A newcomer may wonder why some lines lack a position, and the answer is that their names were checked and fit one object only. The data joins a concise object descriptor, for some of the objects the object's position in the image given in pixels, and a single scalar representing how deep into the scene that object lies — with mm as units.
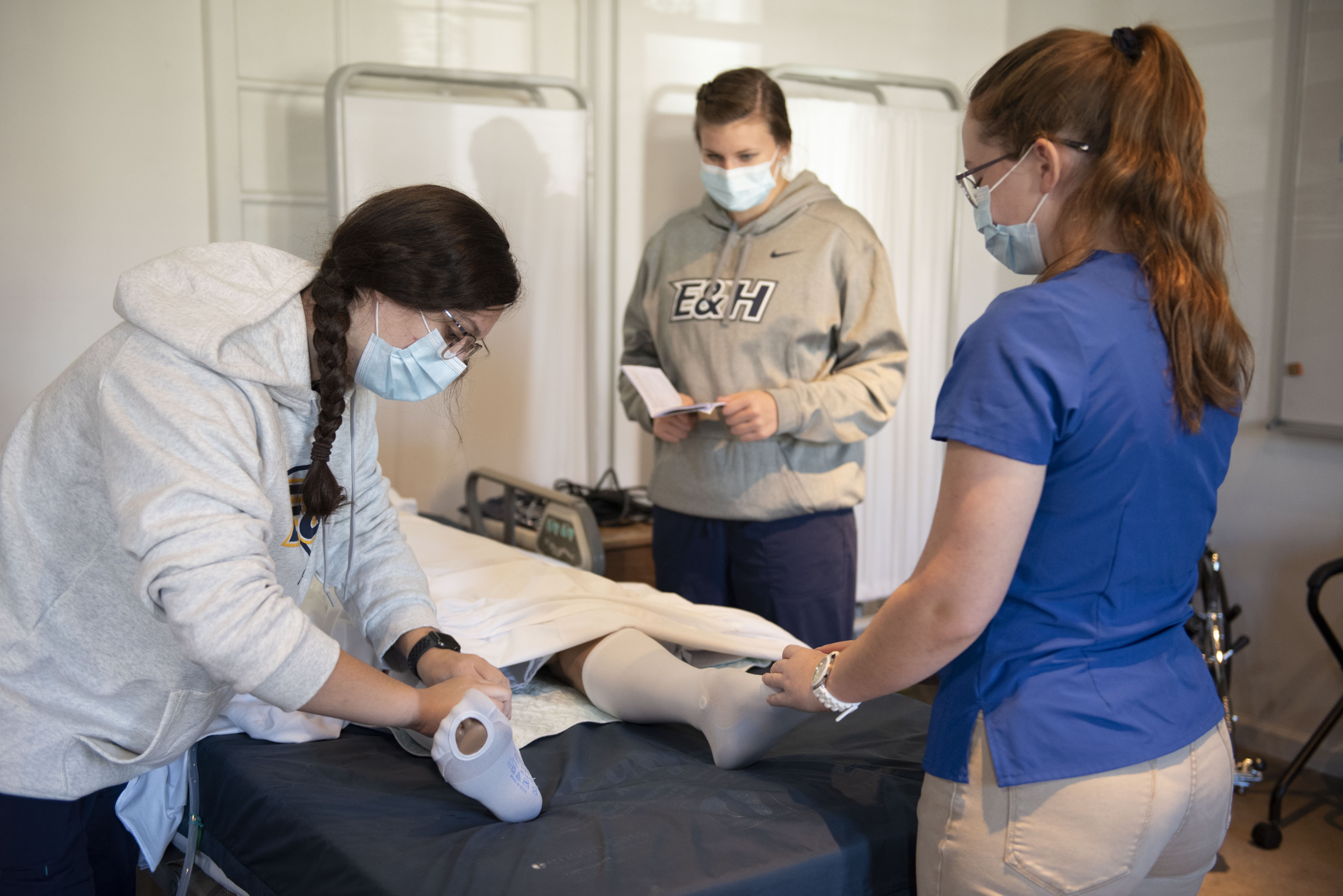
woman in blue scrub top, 936
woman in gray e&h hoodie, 2180
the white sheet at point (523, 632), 1472
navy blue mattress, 1145
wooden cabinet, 2891
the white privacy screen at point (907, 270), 3398
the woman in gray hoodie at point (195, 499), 1026
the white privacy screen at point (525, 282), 2873
